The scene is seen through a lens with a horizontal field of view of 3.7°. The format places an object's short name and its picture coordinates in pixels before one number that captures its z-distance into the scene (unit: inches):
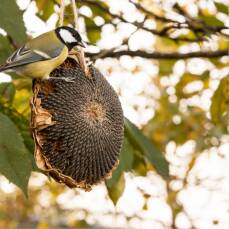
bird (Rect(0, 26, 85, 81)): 132.5
